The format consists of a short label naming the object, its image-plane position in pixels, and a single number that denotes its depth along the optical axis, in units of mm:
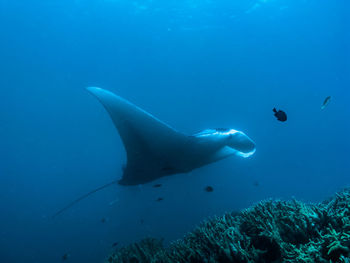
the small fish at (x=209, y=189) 7305
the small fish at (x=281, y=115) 4809
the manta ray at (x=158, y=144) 4824
